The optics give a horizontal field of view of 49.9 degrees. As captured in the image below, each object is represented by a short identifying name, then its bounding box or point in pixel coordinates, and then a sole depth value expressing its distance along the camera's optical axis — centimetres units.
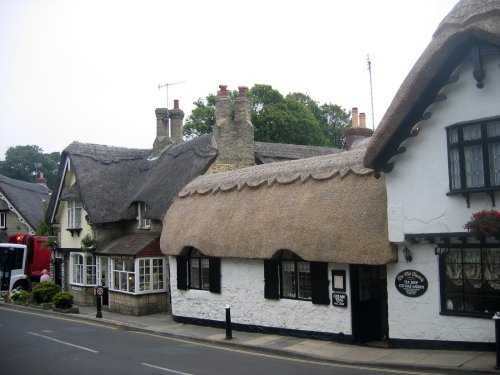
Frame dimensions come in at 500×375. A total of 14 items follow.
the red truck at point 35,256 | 3397
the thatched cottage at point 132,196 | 2438
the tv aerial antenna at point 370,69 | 2883
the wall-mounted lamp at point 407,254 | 1381
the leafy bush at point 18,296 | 2744
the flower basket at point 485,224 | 1176
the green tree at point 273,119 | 4888
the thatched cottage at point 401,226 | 1259
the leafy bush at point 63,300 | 2495
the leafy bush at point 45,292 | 2634
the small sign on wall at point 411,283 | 1370
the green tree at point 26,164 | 8944
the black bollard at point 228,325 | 1683
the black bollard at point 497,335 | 1113
